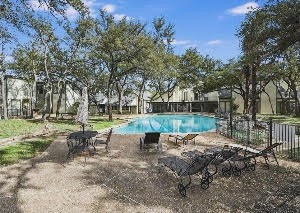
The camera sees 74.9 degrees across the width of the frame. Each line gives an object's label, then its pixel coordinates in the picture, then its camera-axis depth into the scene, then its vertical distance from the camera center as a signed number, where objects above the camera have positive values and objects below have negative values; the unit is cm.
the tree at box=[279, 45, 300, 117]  2086 +384
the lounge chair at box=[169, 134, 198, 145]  1061 -180
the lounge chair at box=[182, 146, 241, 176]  646 -181
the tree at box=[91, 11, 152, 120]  1857 +624
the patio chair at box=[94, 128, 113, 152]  910 -167
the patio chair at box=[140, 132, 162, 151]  921 -156
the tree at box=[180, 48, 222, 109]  3565 +677
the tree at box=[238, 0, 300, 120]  752 +307
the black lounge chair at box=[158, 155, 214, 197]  558 -187
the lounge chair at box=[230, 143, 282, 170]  671 -171
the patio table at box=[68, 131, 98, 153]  838 -129
